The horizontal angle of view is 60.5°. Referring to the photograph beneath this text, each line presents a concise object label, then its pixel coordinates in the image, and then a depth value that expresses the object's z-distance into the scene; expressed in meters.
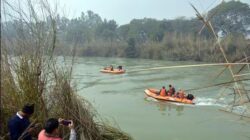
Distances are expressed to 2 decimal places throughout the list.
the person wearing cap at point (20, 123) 2.82
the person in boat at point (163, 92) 11.22
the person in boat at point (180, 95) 10.75
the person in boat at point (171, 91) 11.18
